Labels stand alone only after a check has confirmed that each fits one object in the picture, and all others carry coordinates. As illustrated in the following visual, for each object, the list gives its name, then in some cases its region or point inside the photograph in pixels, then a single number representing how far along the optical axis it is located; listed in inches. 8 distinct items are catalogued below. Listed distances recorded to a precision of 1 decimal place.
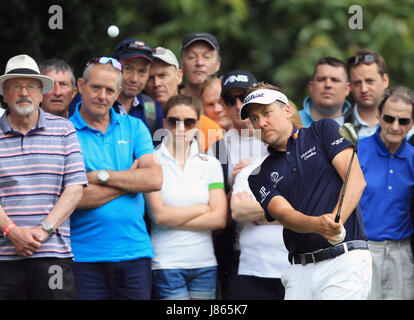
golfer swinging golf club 458.3
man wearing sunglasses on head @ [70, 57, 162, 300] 537.3
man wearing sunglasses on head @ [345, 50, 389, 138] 638.5
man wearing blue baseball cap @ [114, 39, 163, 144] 606.2
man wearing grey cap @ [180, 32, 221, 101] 662.5
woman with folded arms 562.9
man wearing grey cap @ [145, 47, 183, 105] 644.7
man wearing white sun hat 495.5
